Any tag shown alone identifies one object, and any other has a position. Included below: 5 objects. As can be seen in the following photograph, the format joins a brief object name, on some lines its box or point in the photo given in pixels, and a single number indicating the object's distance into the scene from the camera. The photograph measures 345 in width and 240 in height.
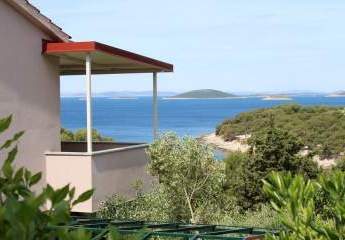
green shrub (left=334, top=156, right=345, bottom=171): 24.06
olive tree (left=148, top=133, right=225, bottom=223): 13.10
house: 11.88
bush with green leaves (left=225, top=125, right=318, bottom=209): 20.09
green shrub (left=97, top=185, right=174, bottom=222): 12.54
